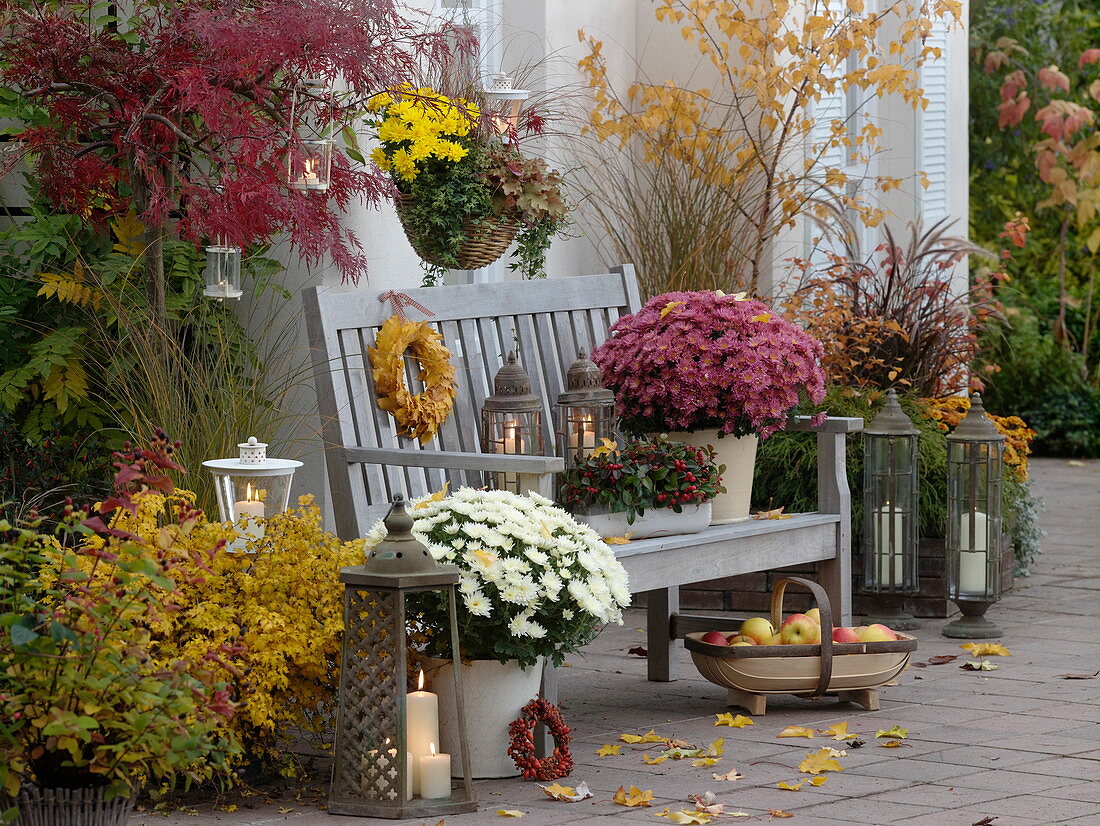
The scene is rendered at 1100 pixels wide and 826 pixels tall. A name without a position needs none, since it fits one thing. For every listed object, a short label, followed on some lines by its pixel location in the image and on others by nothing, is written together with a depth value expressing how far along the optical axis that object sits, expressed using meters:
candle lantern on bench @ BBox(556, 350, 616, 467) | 9.35
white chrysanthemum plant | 7.45
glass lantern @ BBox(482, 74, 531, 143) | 10.45
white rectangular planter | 8.72
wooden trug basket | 8.79
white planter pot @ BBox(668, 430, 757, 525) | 9.67
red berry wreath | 7.63
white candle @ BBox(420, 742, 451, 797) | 7.19
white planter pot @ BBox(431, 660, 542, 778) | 7.62
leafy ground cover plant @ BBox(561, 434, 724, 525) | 8.75
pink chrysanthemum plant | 9.37
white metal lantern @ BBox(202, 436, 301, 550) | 7.95
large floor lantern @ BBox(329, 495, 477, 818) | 7.07
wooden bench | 8.57
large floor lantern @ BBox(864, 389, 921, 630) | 11.41
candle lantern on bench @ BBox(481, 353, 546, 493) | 9.01
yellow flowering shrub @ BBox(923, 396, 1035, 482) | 13.12
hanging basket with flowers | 9.98
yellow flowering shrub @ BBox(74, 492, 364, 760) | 7.16
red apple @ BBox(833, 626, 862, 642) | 9.00
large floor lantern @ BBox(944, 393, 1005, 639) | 11.27
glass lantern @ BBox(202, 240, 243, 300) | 9.14
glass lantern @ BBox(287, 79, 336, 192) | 9.07
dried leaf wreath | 8.80
